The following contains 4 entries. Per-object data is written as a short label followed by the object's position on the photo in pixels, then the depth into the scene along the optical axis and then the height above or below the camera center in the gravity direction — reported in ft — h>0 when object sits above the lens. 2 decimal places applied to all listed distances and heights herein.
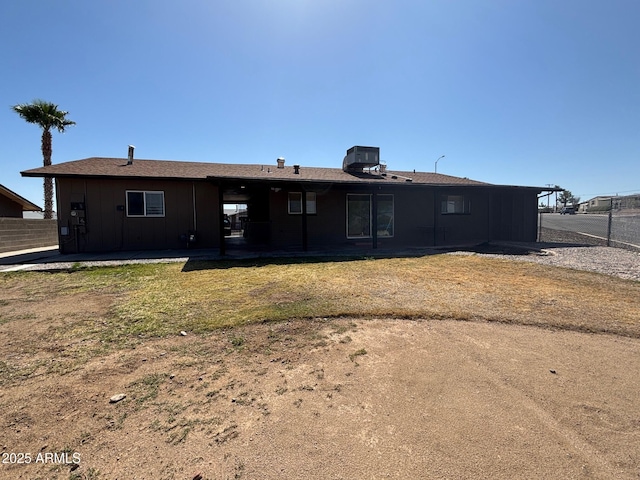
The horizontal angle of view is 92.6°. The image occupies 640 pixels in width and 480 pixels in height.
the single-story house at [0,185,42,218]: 51.49 +3.57
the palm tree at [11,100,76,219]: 56.39 +19.62
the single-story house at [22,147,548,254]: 33.32 +2.00
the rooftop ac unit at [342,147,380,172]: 44.88 +9.62
